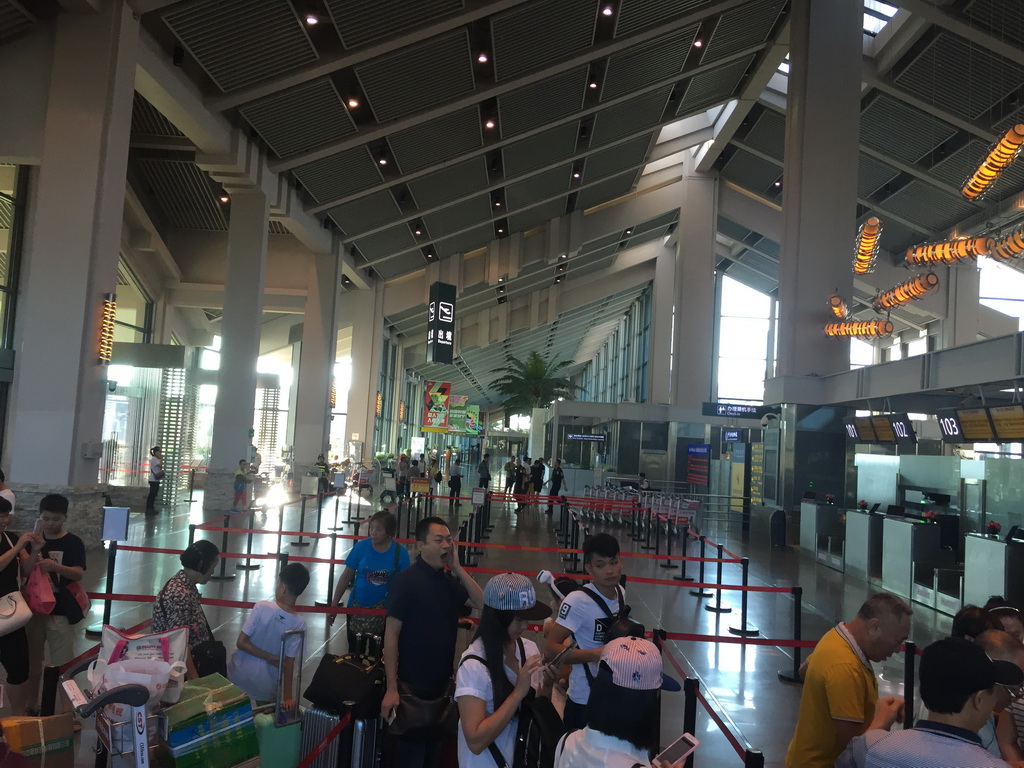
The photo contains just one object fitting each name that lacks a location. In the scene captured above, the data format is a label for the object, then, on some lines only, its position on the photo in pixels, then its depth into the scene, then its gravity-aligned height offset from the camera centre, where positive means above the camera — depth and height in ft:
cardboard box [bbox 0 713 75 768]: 11.18 -4.64
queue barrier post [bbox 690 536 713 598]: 39.20 -7.04
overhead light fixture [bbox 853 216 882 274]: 55.98 +16.00
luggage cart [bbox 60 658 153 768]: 10.44 -4.12
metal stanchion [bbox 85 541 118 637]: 25.23 -5.42
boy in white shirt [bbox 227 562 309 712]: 14.80 -4.20
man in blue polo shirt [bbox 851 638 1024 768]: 8.18 -2.66
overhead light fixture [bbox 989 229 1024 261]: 42.52 +12.24
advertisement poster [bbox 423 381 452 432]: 135.23 +5.35
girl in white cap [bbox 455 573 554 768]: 9.81 -3.05
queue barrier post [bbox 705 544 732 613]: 34.78 -6.96
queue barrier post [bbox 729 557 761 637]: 29.68 -6.71
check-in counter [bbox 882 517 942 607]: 40.81 -4.73
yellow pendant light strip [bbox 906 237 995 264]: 45.78 +13.07
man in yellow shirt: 10.84 -3.06
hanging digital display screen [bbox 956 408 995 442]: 41.36 +2.29
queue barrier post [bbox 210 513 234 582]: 36.23 -6.95
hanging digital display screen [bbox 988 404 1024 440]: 38.93 +2.42
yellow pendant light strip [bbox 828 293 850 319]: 62.59 +12.13
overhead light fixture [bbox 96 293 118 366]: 42.68 +4.83
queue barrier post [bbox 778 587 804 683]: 24.92 -6.33
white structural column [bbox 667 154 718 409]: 108.78 +22.69
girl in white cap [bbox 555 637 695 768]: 8.52 -2.87
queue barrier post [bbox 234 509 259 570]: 38.91 -6.96
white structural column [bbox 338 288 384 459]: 105.40 +9.42
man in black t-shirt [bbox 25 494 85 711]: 16.92 -3.74
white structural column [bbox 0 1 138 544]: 40.50 +7.79
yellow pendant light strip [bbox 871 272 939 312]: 55.83 +12.87
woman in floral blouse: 14.32 -3.19
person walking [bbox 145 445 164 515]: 61.11 -4.07
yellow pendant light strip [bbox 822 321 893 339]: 60.80 +10.32
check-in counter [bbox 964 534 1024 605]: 32.91 -4.26
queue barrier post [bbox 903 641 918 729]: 17.16 -4.83
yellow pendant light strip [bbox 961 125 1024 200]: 39.58 +16.27
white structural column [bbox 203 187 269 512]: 67.46 +7.58
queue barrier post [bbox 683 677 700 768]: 14.06 -4.45
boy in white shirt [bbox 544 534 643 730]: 13.08 -2.92
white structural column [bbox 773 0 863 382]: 64.54 +22.65
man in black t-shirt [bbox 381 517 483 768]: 11.91 -3.07
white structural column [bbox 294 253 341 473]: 86.79 +7.98
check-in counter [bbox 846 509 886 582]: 46.44 -4.97
